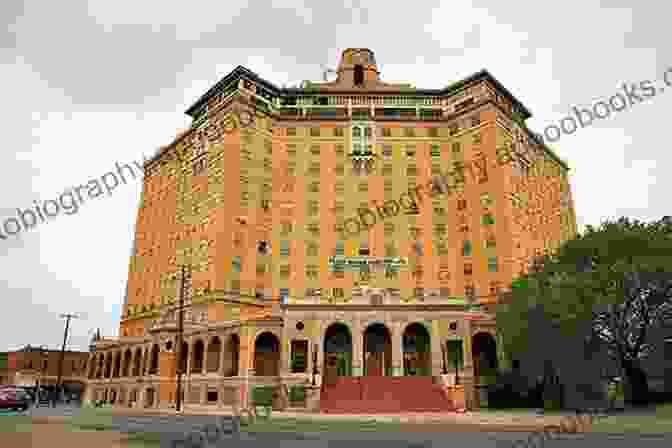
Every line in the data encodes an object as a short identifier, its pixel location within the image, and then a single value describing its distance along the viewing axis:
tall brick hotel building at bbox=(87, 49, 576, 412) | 48.84
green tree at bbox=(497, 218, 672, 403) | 34.09
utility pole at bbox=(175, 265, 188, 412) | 43.50
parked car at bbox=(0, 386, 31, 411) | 32.53
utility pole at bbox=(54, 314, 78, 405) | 67.82
